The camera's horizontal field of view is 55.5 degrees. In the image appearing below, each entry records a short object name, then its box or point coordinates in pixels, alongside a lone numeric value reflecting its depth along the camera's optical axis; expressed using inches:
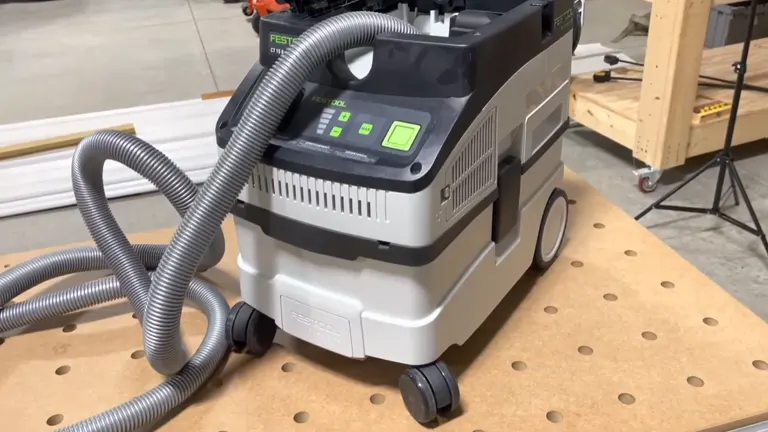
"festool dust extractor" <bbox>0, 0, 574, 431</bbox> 26.5
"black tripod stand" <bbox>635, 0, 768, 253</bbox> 58.1
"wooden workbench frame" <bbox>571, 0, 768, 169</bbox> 64.7
